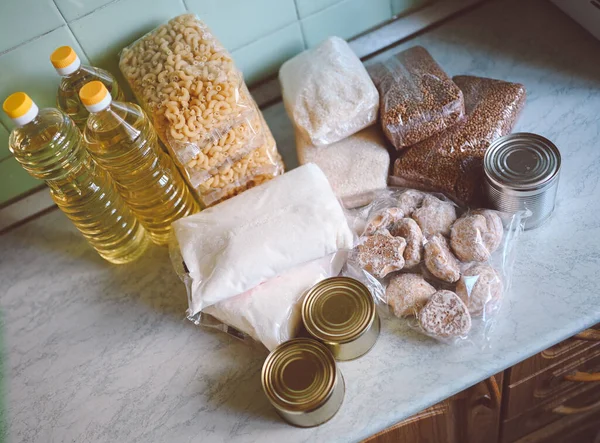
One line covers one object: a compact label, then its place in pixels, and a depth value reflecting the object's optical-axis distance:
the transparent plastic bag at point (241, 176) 1.08
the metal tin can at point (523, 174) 0.98
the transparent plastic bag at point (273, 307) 0.97
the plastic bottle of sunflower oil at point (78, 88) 1.11
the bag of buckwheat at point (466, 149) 1.08
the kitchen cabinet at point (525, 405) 1.03
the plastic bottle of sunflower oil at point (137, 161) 0.99
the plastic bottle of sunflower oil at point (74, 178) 0.99
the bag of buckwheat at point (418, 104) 1.09
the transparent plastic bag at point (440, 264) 0.95
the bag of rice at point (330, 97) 1.11
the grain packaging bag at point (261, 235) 0.97
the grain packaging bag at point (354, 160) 1.11
